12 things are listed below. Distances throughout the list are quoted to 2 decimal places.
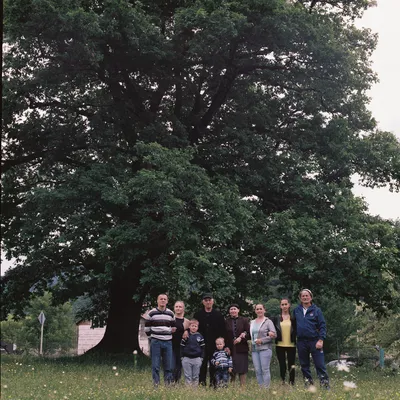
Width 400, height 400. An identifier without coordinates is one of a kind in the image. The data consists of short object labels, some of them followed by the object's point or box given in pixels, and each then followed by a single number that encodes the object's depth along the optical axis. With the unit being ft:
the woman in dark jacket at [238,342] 37.06
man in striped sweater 35.17
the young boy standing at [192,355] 35.63
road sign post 197.22
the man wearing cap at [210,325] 37.29
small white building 259.00
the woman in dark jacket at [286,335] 37.06
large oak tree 56.65
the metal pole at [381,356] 74.50
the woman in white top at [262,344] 35.81
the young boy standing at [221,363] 36.06
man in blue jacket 36.06
